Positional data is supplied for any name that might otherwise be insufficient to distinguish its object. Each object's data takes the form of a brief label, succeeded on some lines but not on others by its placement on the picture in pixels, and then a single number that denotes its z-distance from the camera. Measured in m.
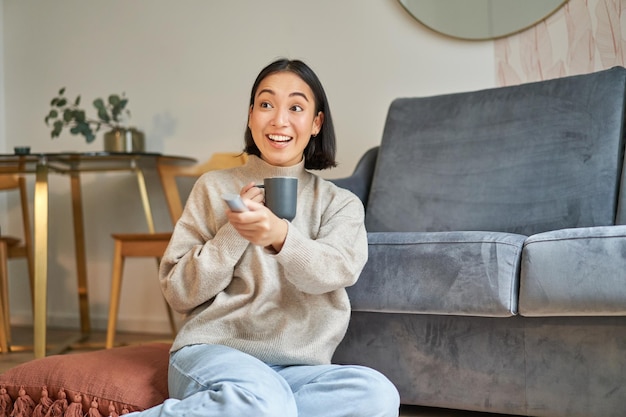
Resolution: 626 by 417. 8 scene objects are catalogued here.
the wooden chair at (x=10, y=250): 3.07
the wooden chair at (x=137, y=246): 2.81
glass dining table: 2.72
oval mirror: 2.63
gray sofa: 1.57
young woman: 1.30
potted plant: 3.10
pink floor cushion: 1.47
